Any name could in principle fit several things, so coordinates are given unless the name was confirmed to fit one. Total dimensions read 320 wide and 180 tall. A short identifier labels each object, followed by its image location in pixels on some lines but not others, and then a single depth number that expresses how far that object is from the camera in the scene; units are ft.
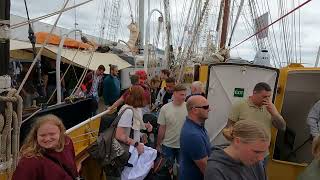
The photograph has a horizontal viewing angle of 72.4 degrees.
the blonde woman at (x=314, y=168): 4.63
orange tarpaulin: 21.13
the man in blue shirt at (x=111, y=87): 14.90
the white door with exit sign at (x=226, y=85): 9.32
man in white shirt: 8.86
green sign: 9.51
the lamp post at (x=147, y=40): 17.51
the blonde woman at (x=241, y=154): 3.81
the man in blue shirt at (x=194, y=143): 5.51
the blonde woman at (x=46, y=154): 4.09
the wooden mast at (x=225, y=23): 28.33
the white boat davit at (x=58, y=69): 9.35
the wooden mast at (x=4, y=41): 3.88
